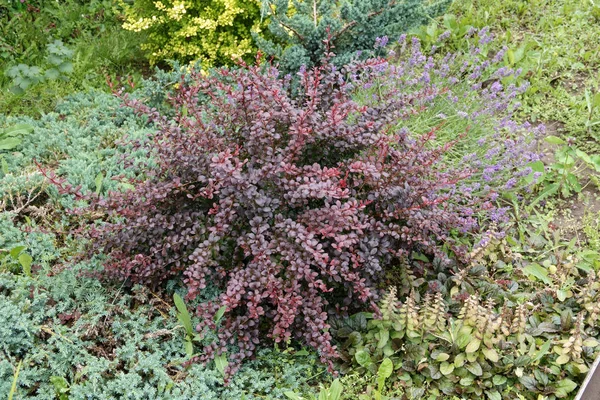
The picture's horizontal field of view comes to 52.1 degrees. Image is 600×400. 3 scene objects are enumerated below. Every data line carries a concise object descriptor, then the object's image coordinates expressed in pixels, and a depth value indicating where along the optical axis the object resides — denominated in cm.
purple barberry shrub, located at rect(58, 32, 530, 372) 287
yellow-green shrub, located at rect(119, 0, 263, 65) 448
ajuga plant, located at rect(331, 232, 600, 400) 299
